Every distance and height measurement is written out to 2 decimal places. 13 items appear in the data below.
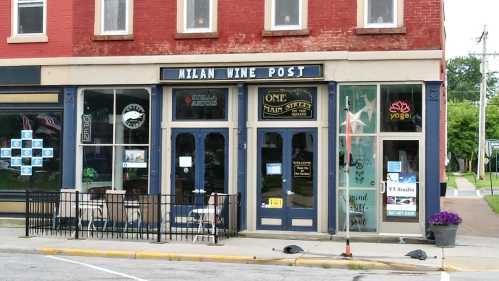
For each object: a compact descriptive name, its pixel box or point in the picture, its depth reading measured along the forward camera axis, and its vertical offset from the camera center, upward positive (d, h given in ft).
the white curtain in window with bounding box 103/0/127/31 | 58.80 +12.10
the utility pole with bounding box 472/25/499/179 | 187.42 +11.64
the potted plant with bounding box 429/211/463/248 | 49.16 -5.15
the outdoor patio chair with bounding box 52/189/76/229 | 54.39 -4.35
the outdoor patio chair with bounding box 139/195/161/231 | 54.08 -4.59
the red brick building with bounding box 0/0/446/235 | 52.44 +4.45
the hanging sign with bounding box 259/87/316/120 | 54.65 +4.23
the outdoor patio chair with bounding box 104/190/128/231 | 54.44 -4.40
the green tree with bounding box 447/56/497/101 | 390.01 +45.72
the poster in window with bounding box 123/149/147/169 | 57.62 -0.40
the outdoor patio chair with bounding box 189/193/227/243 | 50.90 -4.76
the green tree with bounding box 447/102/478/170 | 262.26 +9.47
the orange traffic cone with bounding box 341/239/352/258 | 43.68 -6.29
